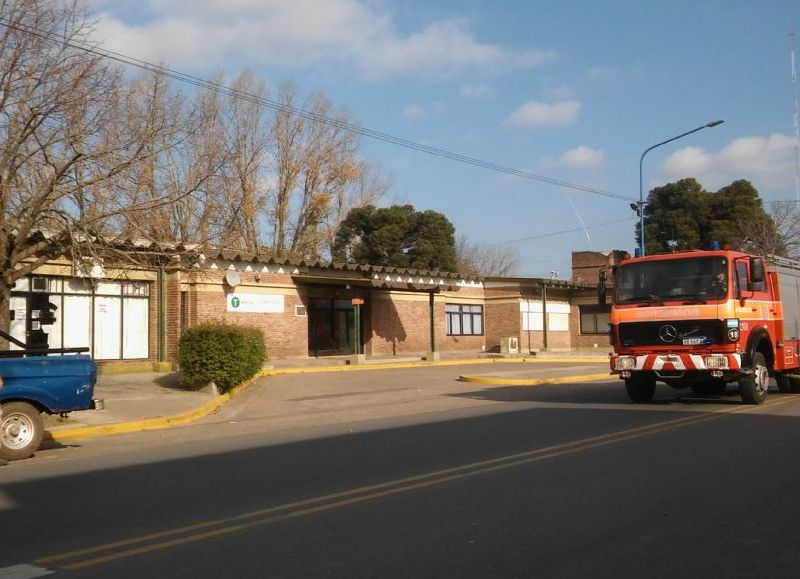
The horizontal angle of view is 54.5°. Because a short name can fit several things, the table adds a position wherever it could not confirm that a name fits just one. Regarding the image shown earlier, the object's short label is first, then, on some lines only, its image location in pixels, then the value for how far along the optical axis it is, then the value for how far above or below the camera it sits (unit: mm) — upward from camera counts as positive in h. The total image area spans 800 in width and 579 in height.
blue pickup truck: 11008 -807
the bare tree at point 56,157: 13547 +3366
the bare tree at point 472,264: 76250 +6700
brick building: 22844 +1022
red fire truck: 13922 +132
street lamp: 31828 +5272
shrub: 18969 -489
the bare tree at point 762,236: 47656 +5813
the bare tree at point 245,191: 38656 +7399
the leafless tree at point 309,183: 43031 +8670
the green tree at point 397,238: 48688 +6231
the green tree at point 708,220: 48562 +7048
